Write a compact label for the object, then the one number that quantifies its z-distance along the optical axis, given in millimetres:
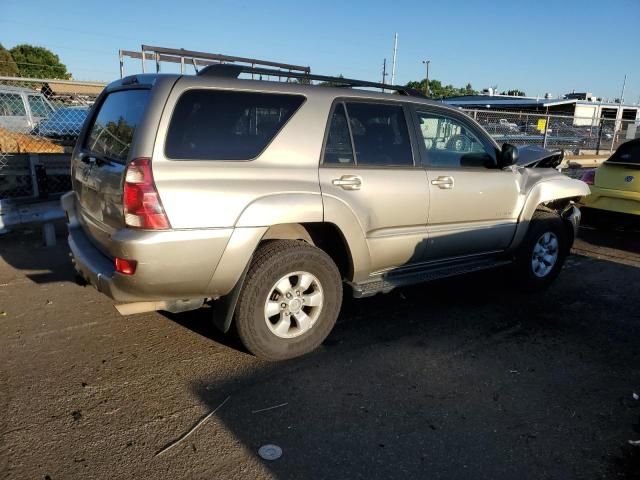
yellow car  7000
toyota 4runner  3066
